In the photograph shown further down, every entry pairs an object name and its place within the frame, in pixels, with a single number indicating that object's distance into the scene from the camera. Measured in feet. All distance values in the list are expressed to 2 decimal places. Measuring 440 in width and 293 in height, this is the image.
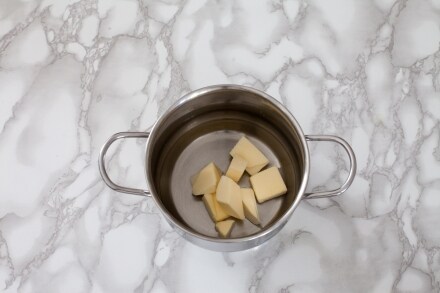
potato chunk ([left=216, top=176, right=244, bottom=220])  2.77
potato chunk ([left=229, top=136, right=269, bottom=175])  2.95
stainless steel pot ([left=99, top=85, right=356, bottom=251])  2.58
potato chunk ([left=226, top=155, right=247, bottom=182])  2.93
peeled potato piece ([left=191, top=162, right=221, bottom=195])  2.87
